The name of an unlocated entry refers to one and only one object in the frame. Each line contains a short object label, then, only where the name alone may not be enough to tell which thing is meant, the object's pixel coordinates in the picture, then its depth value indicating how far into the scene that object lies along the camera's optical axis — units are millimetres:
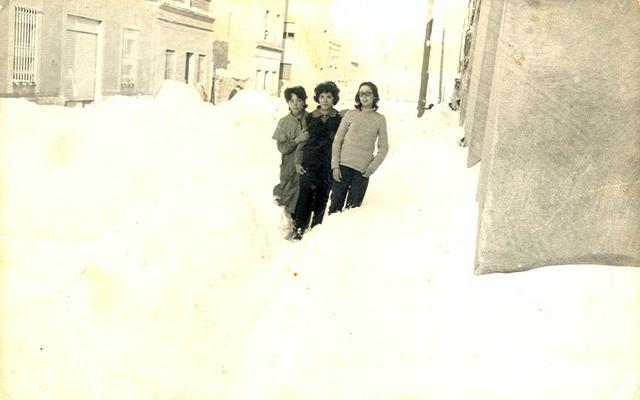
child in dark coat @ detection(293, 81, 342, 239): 5109
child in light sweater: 4844
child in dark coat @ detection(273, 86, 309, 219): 5148
